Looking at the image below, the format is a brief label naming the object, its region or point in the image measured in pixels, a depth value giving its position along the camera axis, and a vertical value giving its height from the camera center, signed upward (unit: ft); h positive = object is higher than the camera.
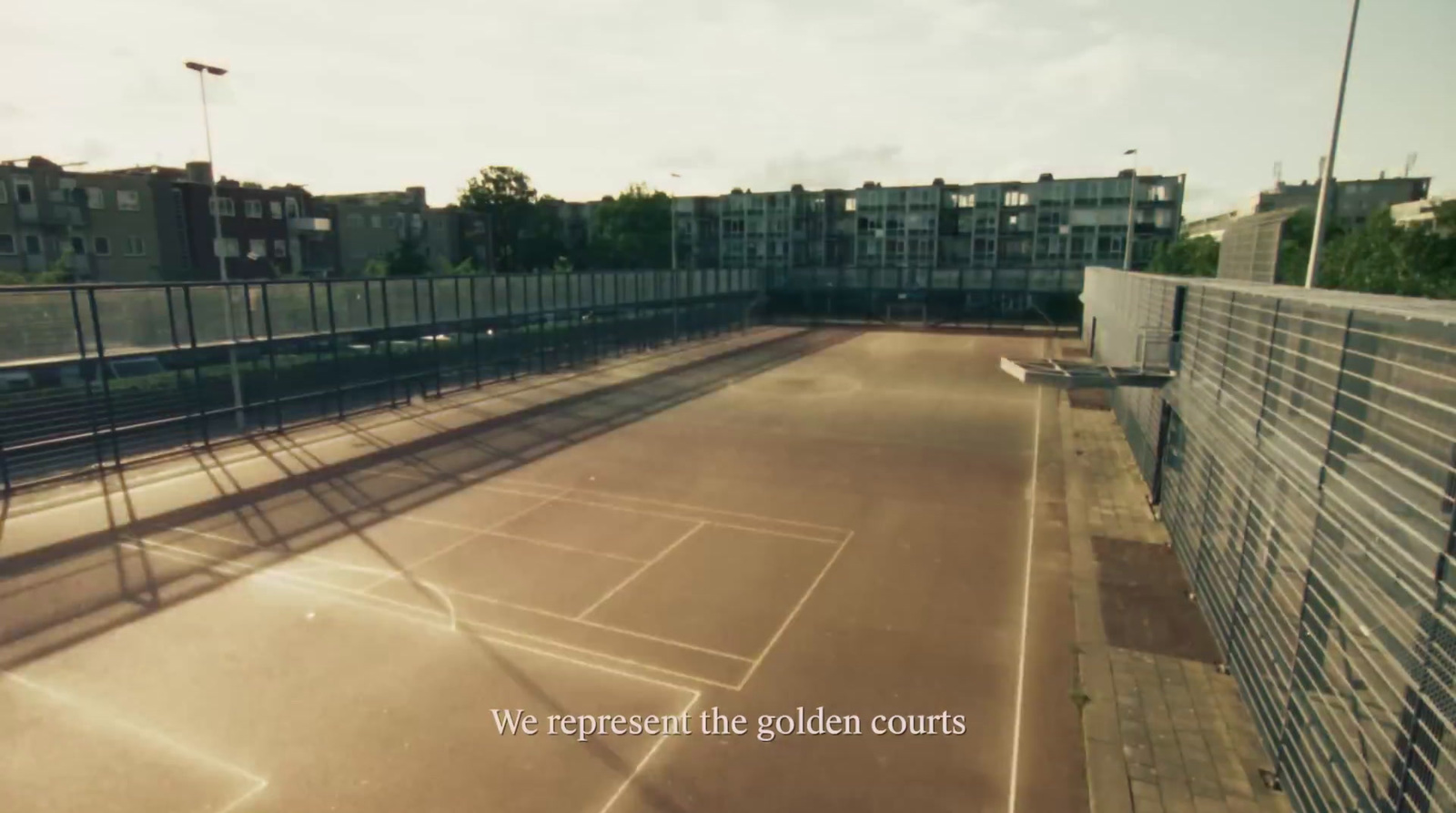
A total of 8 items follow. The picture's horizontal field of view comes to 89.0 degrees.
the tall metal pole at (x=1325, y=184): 51.31 +6.25
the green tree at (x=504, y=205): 290.35 +24.85
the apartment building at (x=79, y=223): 164.35 +9.64
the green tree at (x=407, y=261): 184.85 +1.70
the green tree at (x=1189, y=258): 139.13 +3.35
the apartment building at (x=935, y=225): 245.04 +16.94
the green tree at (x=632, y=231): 279.90 +14.51
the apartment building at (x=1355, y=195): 326.03 +35.82
